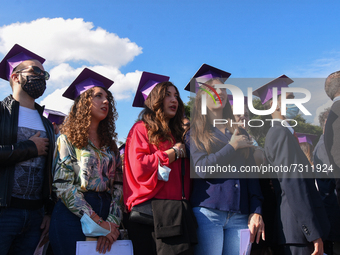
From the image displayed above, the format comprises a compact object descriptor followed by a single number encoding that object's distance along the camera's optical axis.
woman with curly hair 2.39
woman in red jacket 2.46
